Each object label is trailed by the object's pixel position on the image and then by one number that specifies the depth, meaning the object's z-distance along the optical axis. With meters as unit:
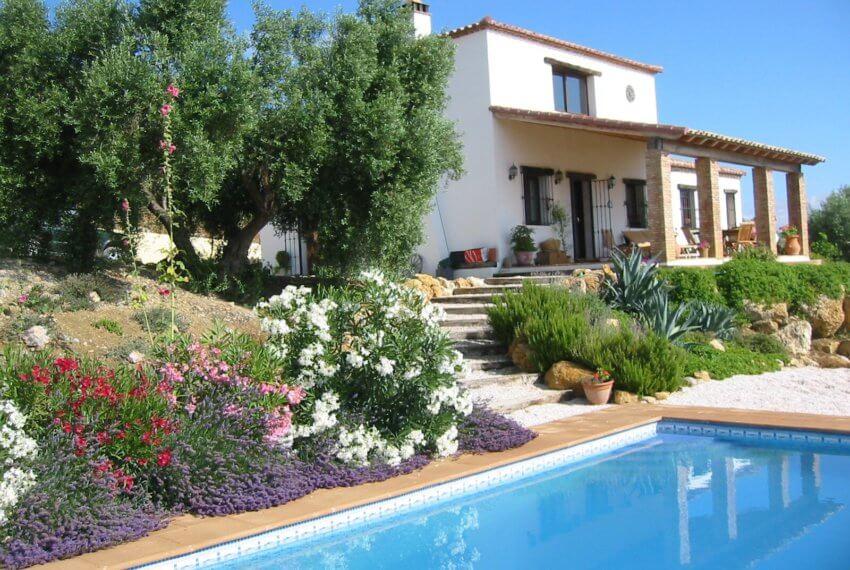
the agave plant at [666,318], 11.62
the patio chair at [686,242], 16.84
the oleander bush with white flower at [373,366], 6.51
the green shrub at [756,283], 14.34
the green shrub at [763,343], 13.05
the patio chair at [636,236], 18.33
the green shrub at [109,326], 9.23
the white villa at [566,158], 15.70
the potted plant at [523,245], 16.48
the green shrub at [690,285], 13.84
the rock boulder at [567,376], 10.16
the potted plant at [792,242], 18.77
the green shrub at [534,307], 11.35
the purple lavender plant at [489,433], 7.23
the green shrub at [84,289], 9.59
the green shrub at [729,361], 11.15
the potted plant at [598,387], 9.73
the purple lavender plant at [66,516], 4.50
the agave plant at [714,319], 12.89
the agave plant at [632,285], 12.80
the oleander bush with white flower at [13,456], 4.51
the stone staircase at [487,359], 9.80
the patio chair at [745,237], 17.42
